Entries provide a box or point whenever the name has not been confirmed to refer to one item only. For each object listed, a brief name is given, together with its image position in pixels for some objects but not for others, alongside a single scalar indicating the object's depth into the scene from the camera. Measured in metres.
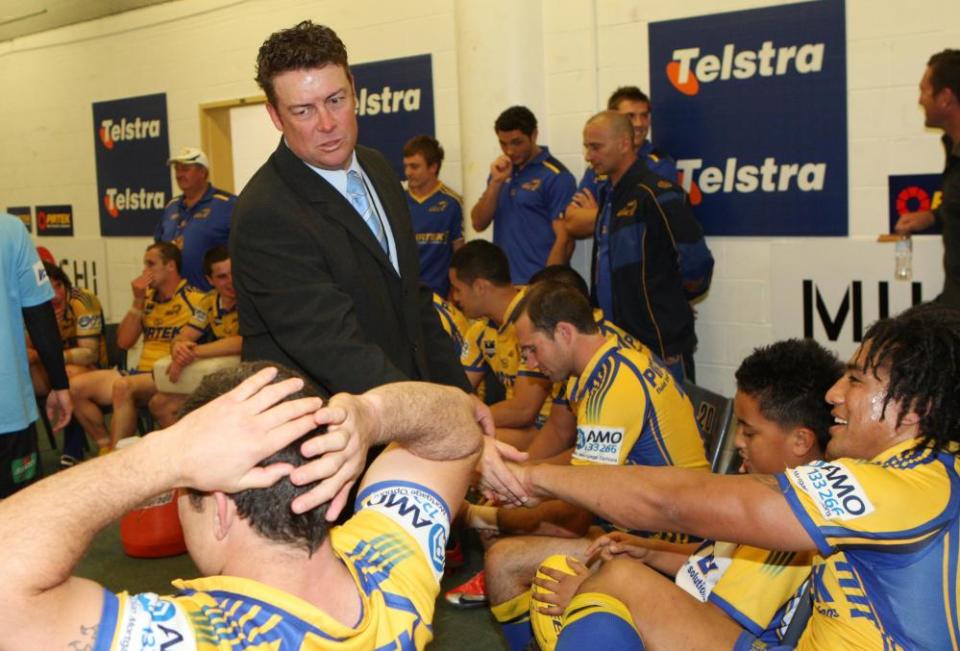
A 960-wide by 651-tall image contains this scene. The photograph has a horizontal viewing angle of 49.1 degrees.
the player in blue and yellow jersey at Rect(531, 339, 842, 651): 2.44
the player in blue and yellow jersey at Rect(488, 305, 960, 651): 1.80
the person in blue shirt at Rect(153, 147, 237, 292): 6.79
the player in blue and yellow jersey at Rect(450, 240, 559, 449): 4.51
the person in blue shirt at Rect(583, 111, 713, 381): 4.86
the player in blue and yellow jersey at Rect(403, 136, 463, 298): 6.36
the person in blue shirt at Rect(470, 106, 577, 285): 5.75
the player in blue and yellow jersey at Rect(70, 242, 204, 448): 6.25
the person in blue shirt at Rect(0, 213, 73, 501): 3.57
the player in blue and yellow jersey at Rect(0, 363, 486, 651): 1.08
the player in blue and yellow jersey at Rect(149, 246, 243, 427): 5.83
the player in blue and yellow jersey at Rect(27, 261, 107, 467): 6.69
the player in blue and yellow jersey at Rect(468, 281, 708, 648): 3.11
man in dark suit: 2.27
